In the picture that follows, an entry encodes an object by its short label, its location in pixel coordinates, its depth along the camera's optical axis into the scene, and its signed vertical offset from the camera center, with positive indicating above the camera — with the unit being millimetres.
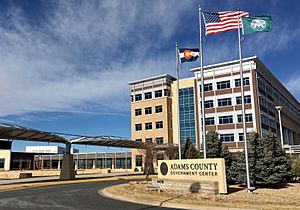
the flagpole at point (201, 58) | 19906 +6514
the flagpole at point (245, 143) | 17591 +512
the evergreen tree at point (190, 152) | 28922 +34
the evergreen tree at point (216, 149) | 25078 +257
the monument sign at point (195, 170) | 17328 -1082
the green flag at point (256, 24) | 18469 +7651
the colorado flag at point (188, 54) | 22344 +7025
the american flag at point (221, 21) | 19594 +8340
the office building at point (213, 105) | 56250 +9659
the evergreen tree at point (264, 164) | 20516 -812
